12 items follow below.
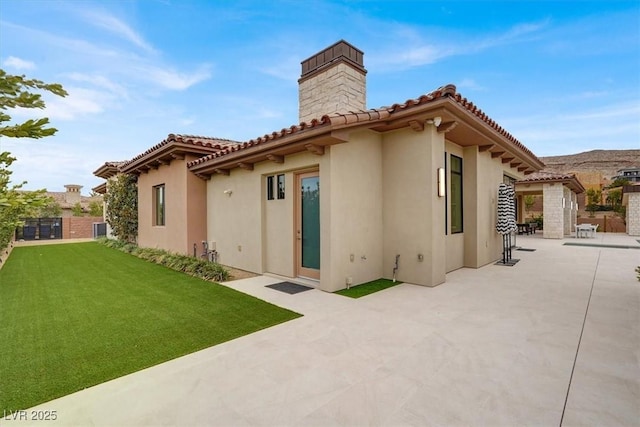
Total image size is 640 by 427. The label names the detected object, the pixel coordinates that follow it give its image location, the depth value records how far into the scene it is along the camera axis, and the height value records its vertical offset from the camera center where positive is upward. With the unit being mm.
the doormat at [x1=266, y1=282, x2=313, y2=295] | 6980 -1857
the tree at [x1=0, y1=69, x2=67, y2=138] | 1562 +607
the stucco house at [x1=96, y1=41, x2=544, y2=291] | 6875 +674
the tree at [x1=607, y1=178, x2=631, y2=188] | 35238 +2881
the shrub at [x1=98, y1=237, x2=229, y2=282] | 8398 -1644
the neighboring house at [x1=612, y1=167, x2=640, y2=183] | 40188 +4764
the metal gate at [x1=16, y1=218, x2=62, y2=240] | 23281 -1178
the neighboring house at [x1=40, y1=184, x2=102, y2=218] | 36125 +2042
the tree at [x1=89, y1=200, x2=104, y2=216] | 38169 +544
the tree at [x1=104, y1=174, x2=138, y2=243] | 15758 +324
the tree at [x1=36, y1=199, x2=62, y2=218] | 31734 +320
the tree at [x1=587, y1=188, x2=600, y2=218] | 35438 +1267
